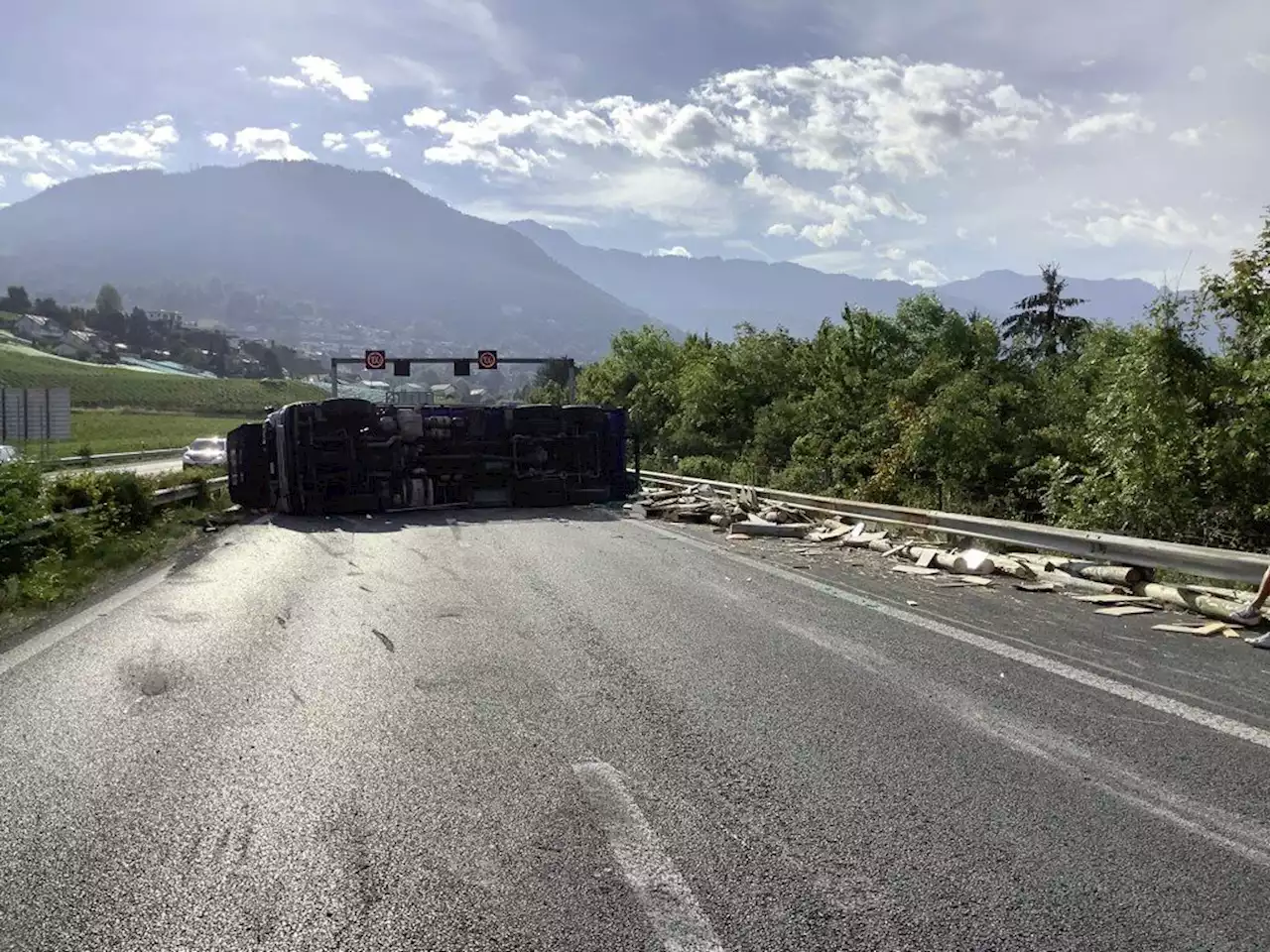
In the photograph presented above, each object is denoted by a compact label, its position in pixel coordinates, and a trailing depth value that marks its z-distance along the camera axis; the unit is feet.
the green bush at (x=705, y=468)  99.30
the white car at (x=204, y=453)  108.99
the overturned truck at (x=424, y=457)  64.95
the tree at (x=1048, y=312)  169.11
